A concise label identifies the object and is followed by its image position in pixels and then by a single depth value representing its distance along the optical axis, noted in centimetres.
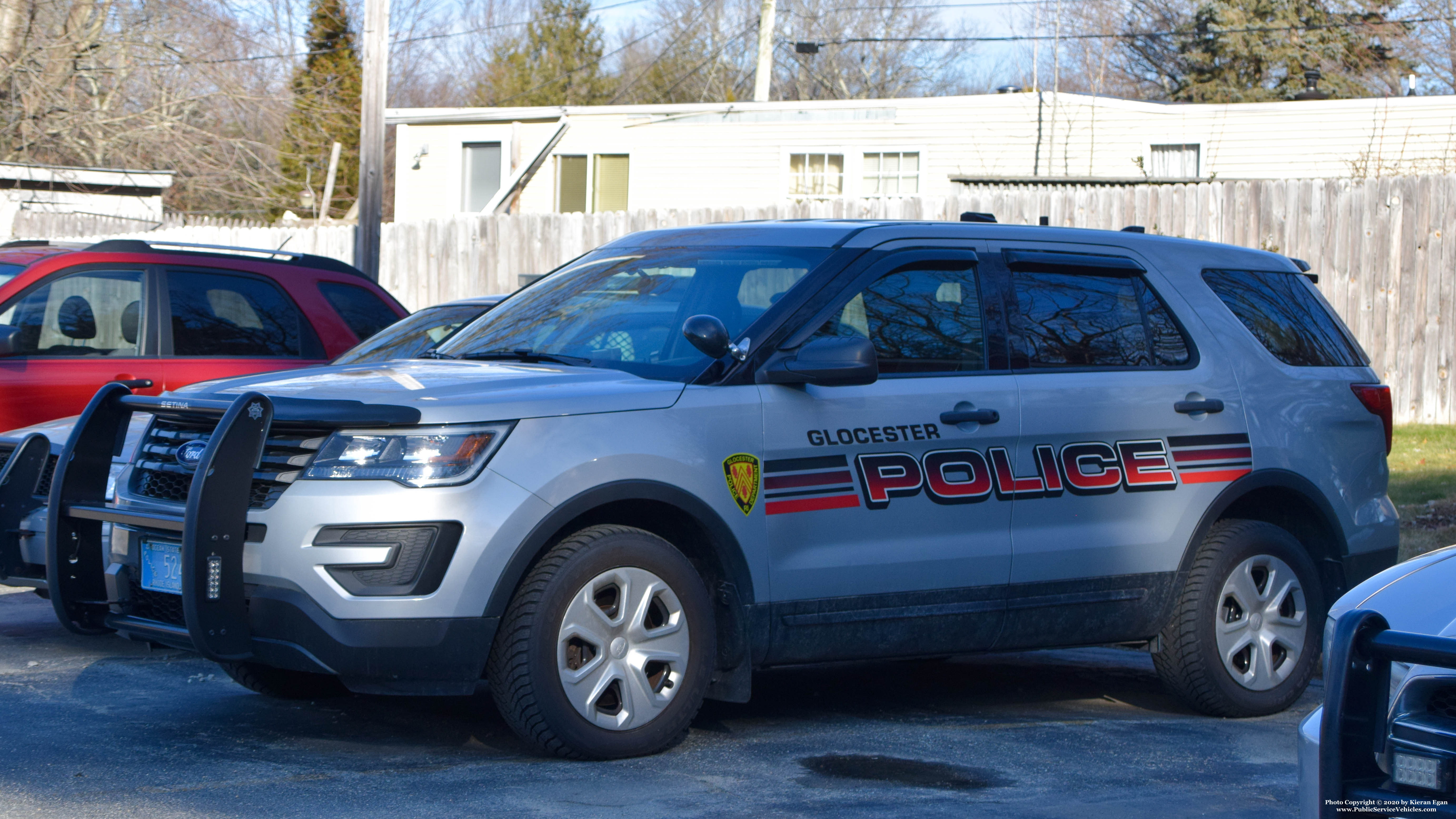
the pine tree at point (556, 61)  5488
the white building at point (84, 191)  2323
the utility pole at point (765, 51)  3225
